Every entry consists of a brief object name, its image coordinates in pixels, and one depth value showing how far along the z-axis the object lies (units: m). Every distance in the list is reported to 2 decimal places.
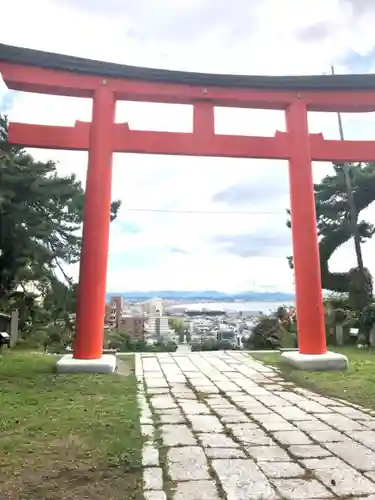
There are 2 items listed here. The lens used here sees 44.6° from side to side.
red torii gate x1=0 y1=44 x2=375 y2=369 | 6.20
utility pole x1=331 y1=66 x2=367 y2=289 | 11.05
